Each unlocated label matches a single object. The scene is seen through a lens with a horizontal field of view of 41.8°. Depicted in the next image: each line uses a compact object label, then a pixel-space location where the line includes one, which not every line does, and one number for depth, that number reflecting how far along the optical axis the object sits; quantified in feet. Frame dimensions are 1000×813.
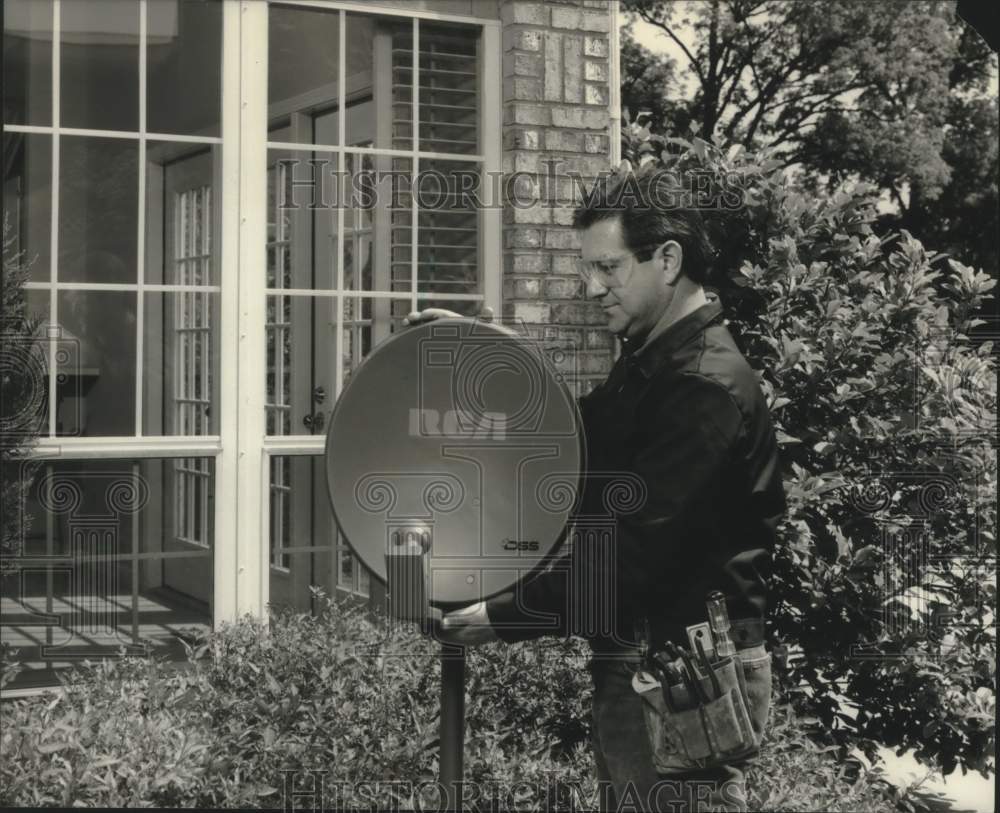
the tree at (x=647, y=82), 60.23
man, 8.22
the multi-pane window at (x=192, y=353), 16.88
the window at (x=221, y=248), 16.20
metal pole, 7.93
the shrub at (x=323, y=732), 12.09
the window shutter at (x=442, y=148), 17.40
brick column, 17.35
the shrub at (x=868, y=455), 14.71
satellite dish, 7.98
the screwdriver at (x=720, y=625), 8.51
